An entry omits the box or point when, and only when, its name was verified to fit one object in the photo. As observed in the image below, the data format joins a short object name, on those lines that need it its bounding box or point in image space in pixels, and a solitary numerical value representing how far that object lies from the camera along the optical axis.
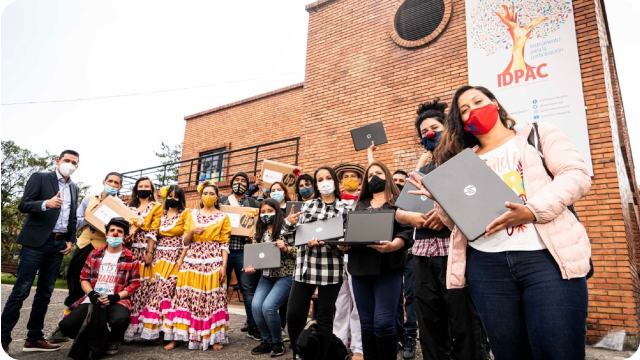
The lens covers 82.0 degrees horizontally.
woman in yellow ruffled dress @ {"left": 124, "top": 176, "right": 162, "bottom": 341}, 4.50
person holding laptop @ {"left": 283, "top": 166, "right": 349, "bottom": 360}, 3.16
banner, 5.50
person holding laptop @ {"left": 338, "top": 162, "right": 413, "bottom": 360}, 2.90
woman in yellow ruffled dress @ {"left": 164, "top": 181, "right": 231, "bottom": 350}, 4.21
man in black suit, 3.88
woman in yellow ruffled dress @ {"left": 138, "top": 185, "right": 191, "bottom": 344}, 4.35
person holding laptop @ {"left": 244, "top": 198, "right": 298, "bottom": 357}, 3.91
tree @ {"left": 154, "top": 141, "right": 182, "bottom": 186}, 13.99
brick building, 4.88
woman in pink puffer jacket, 1.40
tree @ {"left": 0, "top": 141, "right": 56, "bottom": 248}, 19.64
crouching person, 3.62
